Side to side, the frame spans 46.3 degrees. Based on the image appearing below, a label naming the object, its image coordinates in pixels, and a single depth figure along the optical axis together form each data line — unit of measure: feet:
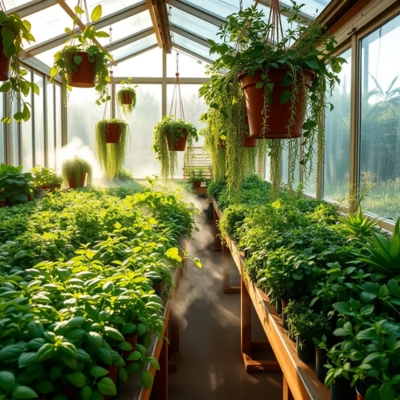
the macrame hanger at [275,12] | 6.64
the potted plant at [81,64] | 9.86
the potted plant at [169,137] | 15.75
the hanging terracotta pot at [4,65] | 5.54
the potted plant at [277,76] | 6.01
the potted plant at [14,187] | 12.48
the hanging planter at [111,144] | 18.62
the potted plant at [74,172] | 18.72
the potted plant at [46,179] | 16.88
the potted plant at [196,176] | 25.31
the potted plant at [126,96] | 20.34
